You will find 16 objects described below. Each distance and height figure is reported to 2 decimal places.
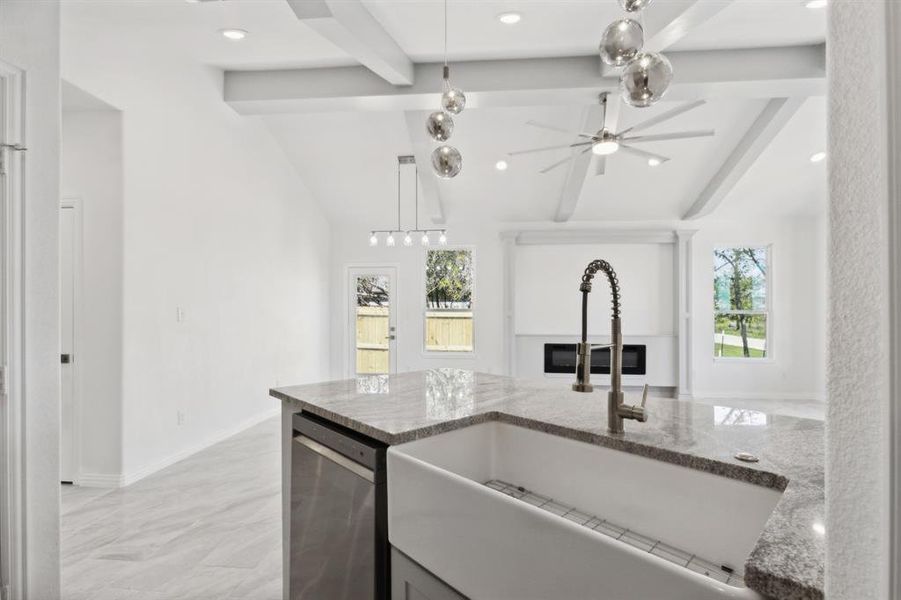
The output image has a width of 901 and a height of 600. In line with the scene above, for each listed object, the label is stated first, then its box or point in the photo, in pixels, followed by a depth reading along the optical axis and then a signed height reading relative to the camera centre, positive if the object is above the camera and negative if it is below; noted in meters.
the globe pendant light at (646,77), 1.34 +0.59
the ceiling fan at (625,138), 3.50 +1.20
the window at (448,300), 7.73 +0.00
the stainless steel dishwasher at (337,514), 1.42 -0.67
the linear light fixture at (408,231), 6.20 +1.02
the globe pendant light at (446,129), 2.11 +0.72
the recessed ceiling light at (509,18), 3.34 +1.88
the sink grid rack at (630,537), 1.14 -0.62
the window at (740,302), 7.28 -0.04
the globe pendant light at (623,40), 1.34 +0.69
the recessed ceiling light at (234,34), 3.55 +1.88
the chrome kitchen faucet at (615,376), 1.40 -0.21
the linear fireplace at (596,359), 7.36 -0.87
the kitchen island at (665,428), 0.76 -0.38
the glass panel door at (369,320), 7.84 -0.30
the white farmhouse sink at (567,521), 0.83 -0.49
